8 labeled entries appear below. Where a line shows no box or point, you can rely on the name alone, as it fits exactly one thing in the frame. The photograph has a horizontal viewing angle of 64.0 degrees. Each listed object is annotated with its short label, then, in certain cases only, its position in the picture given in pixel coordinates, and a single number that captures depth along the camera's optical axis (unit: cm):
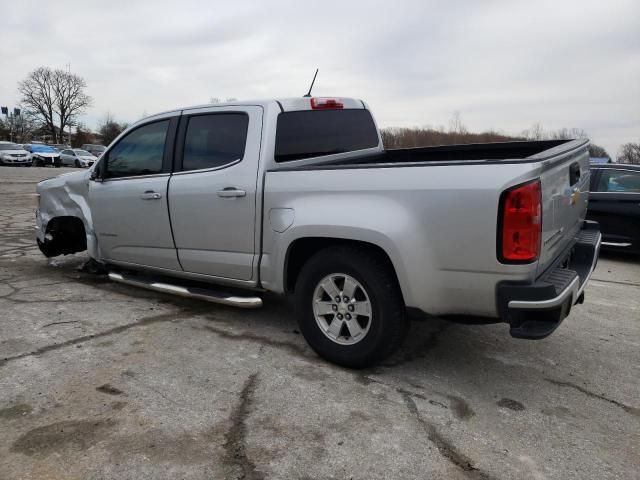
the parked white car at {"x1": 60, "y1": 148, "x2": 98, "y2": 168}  3806
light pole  7112
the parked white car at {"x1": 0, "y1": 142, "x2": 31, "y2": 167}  3297
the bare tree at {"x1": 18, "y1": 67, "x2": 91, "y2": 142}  6975
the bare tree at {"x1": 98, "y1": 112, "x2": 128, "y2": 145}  7439
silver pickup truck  271
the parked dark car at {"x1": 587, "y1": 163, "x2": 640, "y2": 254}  745
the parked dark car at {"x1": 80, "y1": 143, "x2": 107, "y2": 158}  4524
